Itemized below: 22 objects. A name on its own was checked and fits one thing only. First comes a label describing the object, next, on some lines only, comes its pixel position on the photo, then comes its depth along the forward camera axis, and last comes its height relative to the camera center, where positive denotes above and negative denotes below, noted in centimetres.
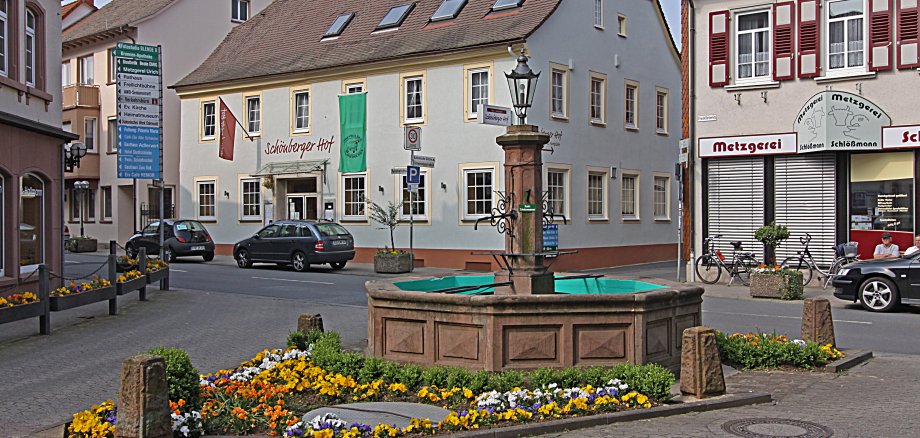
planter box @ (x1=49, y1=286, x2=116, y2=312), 1375 -128
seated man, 1895 -74
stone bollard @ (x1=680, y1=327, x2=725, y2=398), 828 -136
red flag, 3500 +323
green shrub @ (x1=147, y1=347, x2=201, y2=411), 743 -132
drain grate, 719 -174
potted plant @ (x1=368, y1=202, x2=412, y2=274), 2647 -130
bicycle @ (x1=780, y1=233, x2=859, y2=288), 2012 -108
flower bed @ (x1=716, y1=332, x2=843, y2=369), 1027 -158
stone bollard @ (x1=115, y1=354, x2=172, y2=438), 636 -128
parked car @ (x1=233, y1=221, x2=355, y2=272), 2712 -85
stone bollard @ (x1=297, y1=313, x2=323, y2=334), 1086 -127
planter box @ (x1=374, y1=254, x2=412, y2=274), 2647 -136
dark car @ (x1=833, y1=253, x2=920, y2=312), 1623 -125
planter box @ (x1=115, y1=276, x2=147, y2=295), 1625 -125
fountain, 884 -102
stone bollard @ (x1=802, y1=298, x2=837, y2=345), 1102 -131
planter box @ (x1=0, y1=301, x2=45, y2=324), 1229 -130
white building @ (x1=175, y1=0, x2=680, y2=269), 2819 +329
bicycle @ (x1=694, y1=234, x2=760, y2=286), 2197 -125
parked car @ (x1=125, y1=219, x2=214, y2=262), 3142 -78
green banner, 3103 +290
